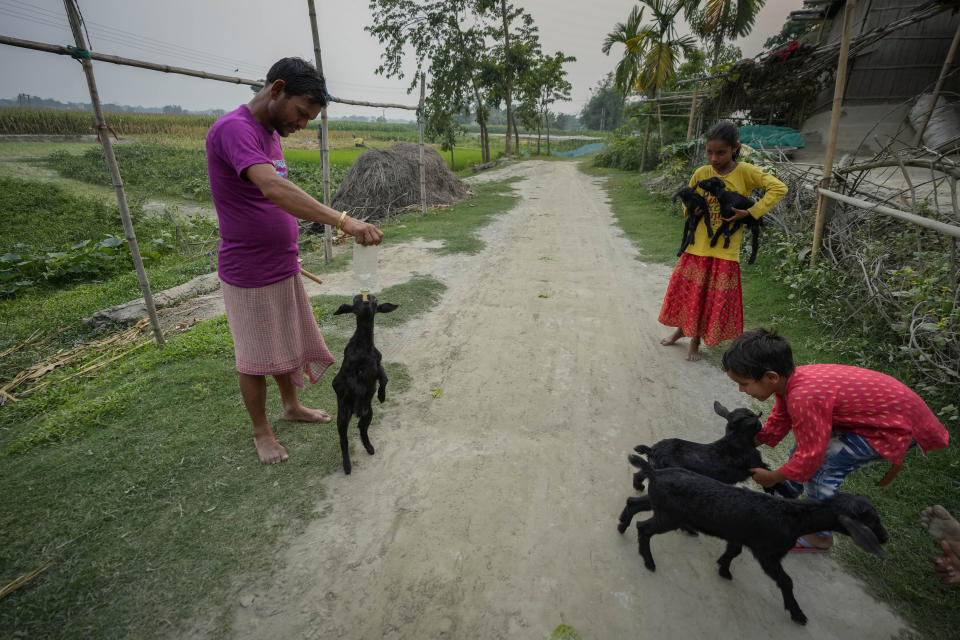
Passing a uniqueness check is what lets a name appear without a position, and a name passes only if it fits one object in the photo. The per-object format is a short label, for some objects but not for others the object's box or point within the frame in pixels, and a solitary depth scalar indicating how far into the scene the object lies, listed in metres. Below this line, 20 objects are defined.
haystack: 11.97
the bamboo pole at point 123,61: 2.91
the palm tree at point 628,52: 14.23
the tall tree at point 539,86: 25.84
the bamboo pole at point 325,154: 5.98
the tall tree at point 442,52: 19.12
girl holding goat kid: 3.36
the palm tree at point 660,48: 13.30
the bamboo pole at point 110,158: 3.22
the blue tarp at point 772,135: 10.10
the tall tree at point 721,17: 12.66
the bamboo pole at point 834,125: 4.27
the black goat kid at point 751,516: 1.65
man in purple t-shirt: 2.01
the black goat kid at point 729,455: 2.23
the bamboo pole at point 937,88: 6.86
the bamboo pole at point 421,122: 9.42
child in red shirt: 1.86
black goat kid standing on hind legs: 2.43
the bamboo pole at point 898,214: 2.81
